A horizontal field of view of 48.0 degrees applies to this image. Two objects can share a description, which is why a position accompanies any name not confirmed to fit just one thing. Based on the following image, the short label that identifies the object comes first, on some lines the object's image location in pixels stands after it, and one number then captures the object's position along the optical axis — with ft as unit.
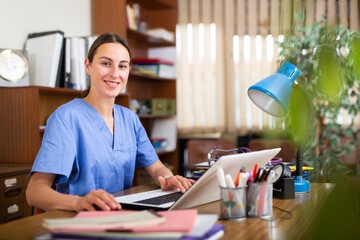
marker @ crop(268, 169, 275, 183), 3.21
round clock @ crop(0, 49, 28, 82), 7.66
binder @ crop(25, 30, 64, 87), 8.31
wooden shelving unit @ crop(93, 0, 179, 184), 12.86
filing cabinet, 6.30
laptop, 3.07
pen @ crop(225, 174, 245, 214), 3.03
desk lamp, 3.25
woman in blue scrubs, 4.04
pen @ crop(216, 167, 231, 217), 3.00
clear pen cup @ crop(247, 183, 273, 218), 3.16
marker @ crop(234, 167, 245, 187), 3.19
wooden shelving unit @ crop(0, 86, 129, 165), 7.43
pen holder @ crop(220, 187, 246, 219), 3.08
